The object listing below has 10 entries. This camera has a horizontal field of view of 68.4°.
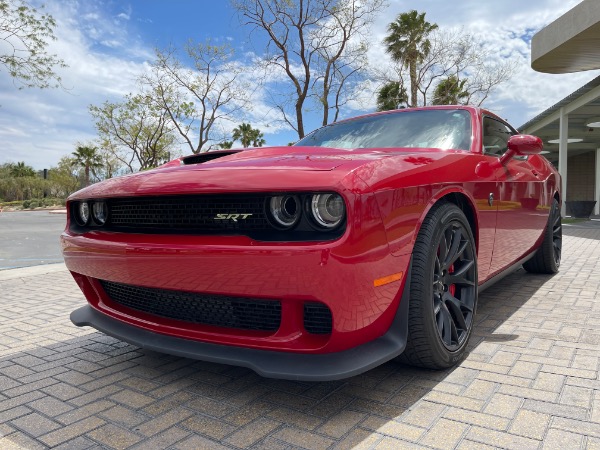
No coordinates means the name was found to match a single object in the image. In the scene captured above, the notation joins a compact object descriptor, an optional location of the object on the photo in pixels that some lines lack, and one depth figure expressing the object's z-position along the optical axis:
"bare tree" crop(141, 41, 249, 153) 24.56
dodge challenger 1.61
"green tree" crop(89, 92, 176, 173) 27.89
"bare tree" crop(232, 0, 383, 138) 15.98
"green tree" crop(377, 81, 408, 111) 22.02
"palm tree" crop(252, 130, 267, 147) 41.25
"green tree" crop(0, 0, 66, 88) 11.77
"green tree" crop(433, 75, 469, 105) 22.85
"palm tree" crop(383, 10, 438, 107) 21.81
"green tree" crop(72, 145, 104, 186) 44.53
